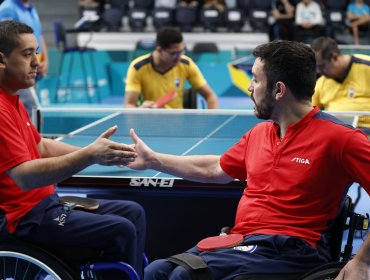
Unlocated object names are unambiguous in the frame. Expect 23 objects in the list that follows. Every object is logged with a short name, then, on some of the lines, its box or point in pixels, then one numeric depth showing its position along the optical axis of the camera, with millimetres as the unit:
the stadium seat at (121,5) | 18234
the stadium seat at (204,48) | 13828
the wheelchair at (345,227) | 3430
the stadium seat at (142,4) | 18078
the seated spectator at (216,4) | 17438
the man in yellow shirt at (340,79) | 7055
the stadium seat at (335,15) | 17094
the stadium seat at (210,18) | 17297
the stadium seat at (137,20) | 17547
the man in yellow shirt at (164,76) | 7520
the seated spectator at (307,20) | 16641
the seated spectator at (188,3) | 17605
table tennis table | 4469
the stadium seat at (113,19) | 17562
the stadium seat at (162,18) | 17453
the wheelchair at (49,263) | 3588
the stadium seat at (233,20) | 17250
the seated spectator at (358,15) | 16812
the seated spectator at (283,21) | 16797
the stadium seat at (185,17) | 17438
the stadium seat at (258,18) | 17234
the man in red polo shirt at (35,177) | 3523
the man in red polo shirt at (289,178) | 3266
